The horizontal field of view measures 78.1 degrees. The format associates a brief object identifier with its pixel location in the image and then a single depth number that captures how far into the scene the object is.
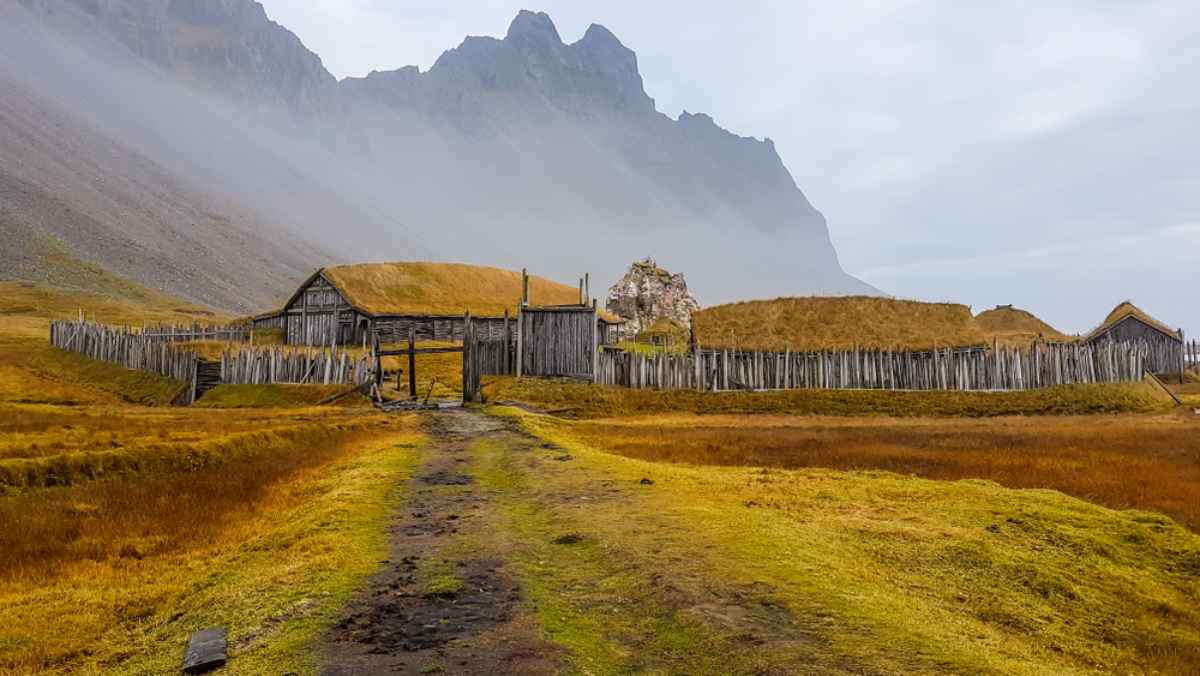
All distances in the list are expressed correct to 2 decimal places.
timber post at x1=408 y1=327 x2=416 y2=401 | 32.21
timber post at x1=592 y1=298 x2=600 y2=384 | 33.41
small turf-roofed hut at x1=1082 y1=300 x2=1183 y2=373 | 47.19
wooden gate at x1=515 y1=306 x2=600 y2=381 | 33.78
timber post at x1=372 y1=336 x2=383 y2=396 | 33.59
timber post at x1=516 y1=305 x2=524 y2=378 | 34.58
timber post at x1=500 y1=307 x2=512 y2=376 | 35.31
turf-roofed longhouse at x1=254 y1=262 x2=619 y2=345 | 52.50
